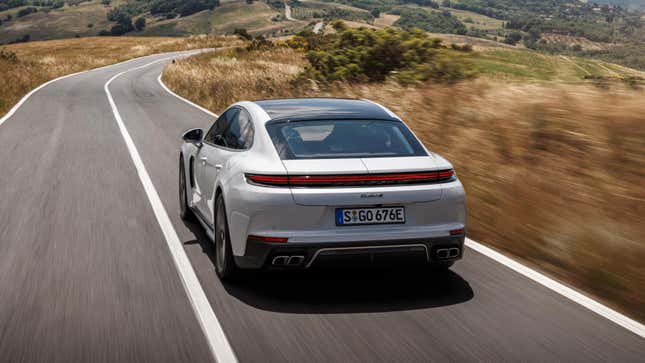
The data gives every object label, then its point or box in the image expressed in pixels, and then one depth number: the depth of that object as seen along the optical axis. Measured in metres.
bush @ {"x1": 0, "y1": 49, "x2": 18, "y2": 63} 42.42
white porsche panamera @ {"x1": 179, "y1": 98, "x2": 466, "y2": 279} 5.24
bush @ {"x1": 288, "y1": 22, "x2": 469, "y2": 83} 16.22
